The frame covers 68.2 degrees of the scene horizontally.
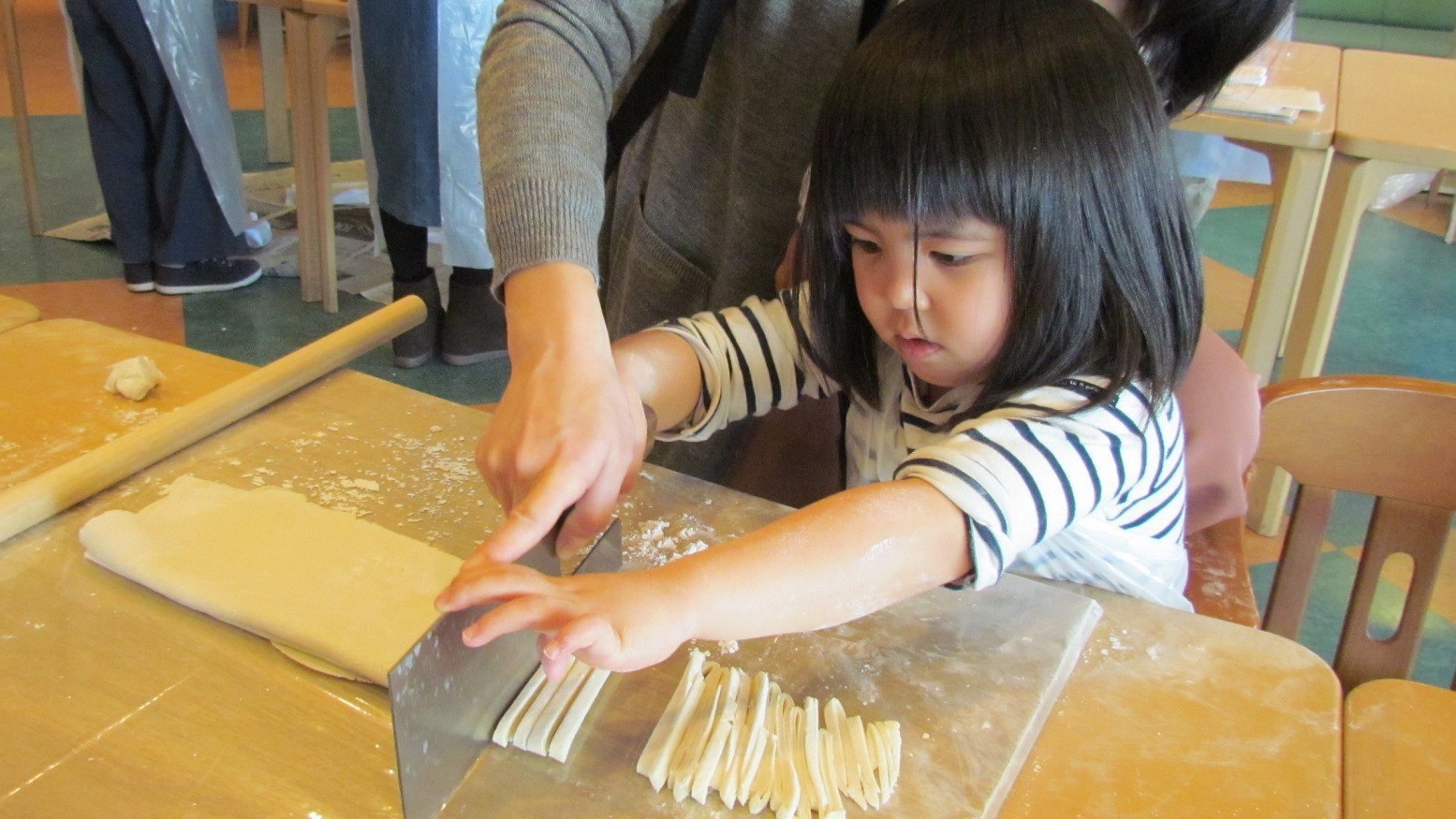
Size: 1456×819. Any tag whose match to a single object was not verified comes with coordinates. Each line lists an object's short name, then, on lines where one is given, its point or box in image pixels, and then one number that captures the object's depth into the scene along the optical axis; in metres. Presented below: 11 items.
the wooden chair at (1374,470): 0.97
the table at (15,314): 1.13
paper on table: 1.86
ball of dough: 1.01
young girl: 0.72
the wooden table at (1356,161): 1.80
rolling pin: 0.84
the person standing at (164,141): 2.50
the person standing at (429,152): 2.30
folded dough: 0.74
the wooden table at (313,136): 2.60
